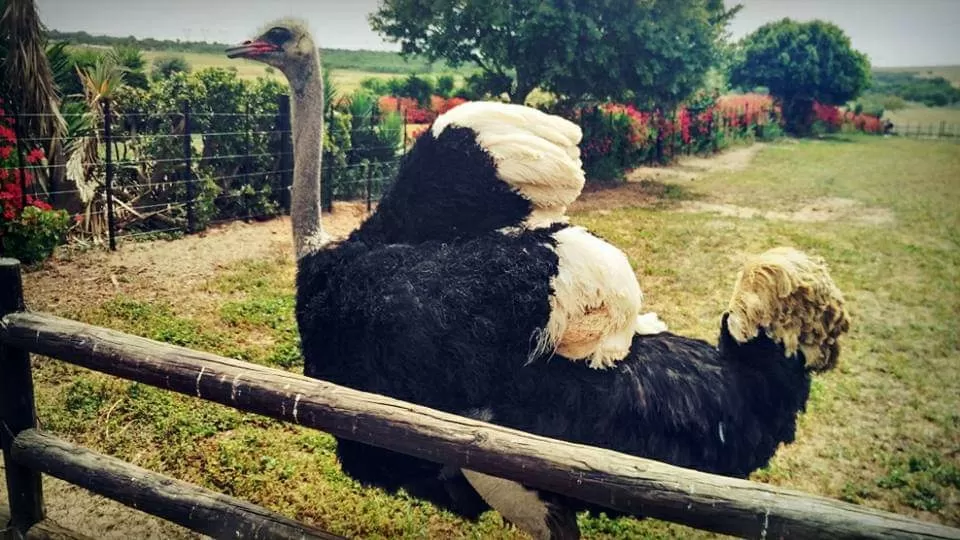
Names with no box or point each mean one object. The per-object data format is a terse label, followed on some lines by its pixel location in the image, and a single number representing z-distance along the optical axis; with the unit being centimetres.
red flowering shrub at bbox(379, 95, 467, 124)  1270
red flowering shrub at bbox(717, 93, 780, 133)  2097
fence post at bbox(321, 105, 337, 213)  916
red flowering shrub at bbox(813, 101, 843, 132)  1956
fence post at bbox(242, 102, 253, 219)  834
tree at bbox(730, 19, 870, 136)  1897
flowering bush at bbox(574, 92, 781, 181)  1399
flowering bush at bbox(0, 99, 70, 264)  582
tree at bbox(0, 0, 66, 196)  652
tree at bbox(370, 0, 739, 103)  1183
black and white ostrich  244
